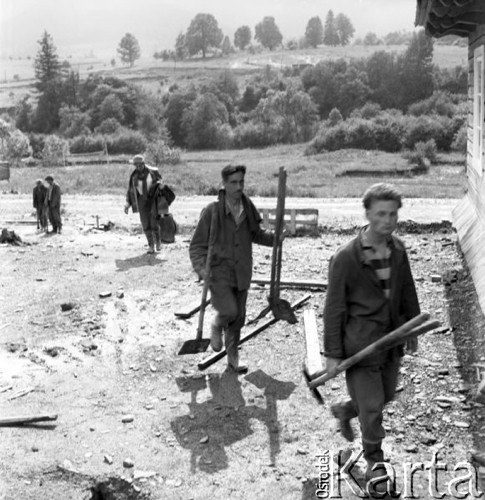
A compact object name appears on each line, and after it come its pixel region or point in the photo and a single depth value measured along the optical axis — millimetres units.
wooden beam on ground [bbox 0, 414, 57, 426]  5188
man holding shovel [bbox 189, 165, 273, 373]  5668
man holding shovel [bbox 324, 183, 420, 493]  3738
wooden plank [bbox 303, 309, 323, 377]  4816
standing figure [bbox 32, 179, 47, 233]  15070
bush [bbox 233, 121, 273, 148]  75250
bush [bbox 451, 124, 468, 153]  54375
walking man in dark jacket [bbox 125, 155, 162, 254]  11266
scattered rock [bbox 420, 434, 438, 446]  4663
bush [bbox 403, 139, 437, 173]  39625
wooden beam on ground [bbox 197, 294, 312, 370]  6051
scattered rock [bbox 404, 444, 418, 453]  4535
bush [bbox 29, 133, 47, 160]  72444
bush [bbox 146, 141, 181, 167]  46634
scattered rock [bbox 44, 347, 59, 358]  6836
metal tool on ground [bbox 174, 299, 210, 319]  7600
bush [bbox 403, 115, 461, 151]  58781
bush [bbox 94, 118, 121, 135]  81562
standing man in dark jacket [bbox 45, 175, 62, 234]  14742
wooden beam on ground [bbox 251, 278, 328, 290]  8727
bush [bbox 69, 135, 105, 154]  72062
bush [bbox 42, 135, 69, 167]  51281
